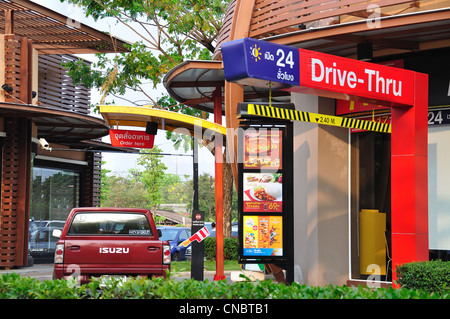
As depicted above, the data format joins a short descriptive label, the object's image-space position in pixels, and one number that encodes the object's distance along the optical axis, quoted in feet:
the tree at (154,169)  212.43
